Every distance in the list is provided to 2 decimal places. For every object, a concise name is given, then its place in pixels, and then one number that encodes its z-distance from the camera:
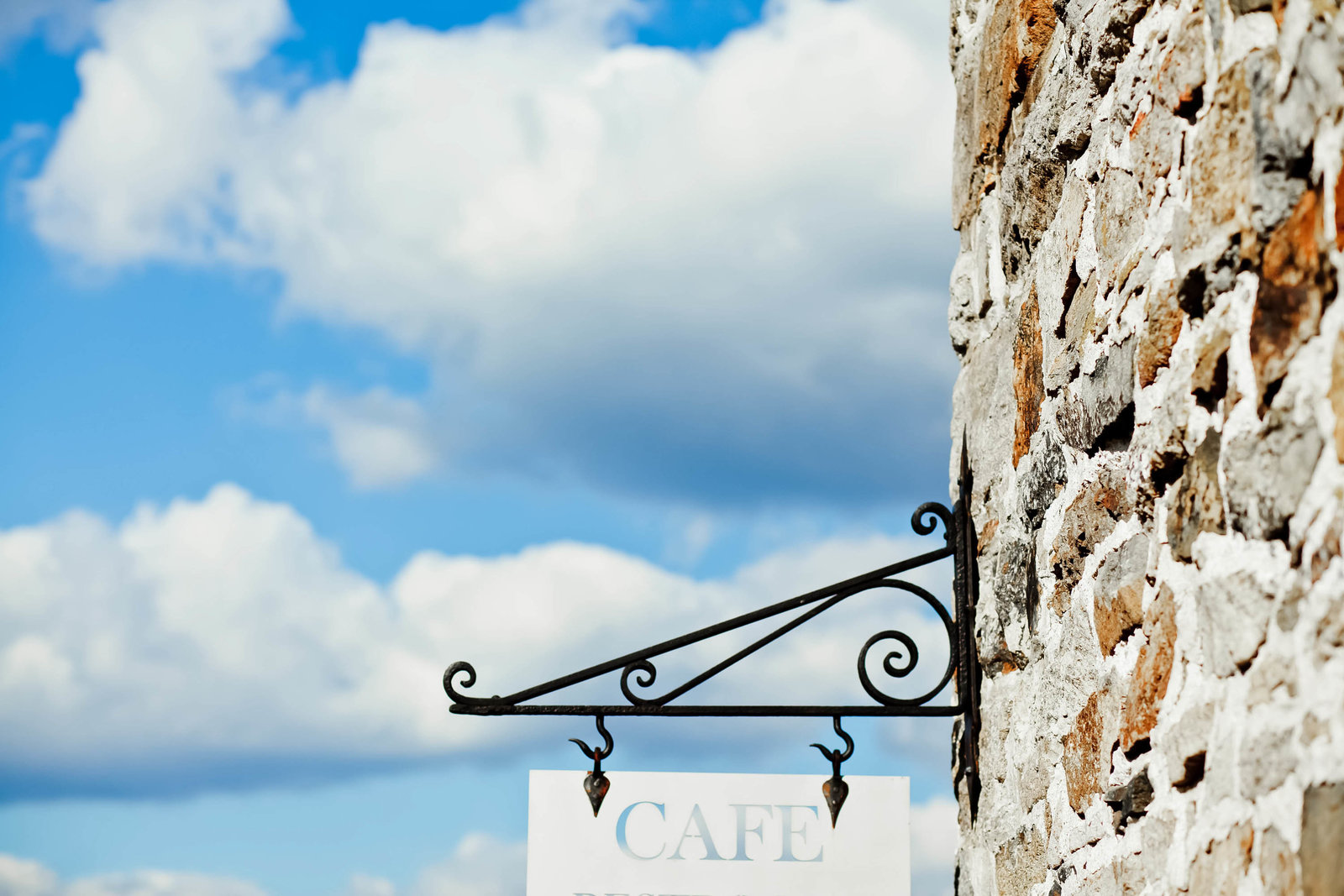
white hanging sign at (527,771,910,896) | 2.74
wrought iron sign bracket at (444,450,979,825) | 2.73
